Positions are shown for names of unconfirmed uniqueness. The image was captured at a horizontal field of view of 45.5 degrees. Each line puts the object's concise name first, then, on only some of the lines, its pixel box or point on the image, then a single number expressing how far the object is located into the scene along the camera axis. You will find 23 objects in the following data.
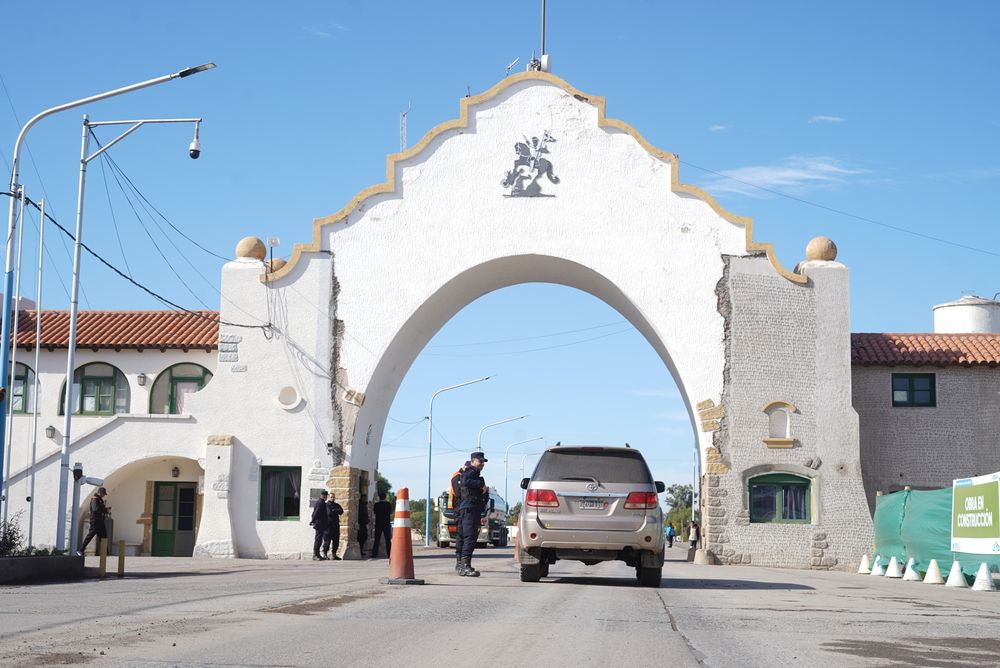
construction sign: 19.81
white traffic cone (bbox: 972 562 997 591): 19.78
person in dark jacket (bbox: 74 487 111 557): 23.47
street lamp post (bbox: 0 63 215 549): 19.00
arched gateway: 29.77
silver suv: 16.45
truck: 52.28
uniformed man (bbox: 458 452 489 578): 17.39
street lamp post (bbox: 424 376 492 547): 57.44
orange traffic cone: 15.74
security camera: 25.09
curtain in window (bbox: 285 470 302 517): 30.89
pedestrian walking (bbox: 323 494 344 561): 29.42
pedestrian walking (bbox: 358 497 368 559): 31.38
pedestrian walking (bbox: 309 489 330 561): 29.31
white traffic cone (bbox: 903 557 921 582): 23.47
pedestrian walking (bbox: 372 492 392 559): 31.97
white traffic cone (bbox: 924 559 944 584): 22.03
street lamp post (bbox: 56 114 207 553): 21.44
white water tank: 37.50
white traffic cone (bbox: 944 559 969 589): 20.94
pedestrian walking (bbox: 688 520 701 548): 34.92
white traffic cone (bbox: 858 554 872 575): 27.73
